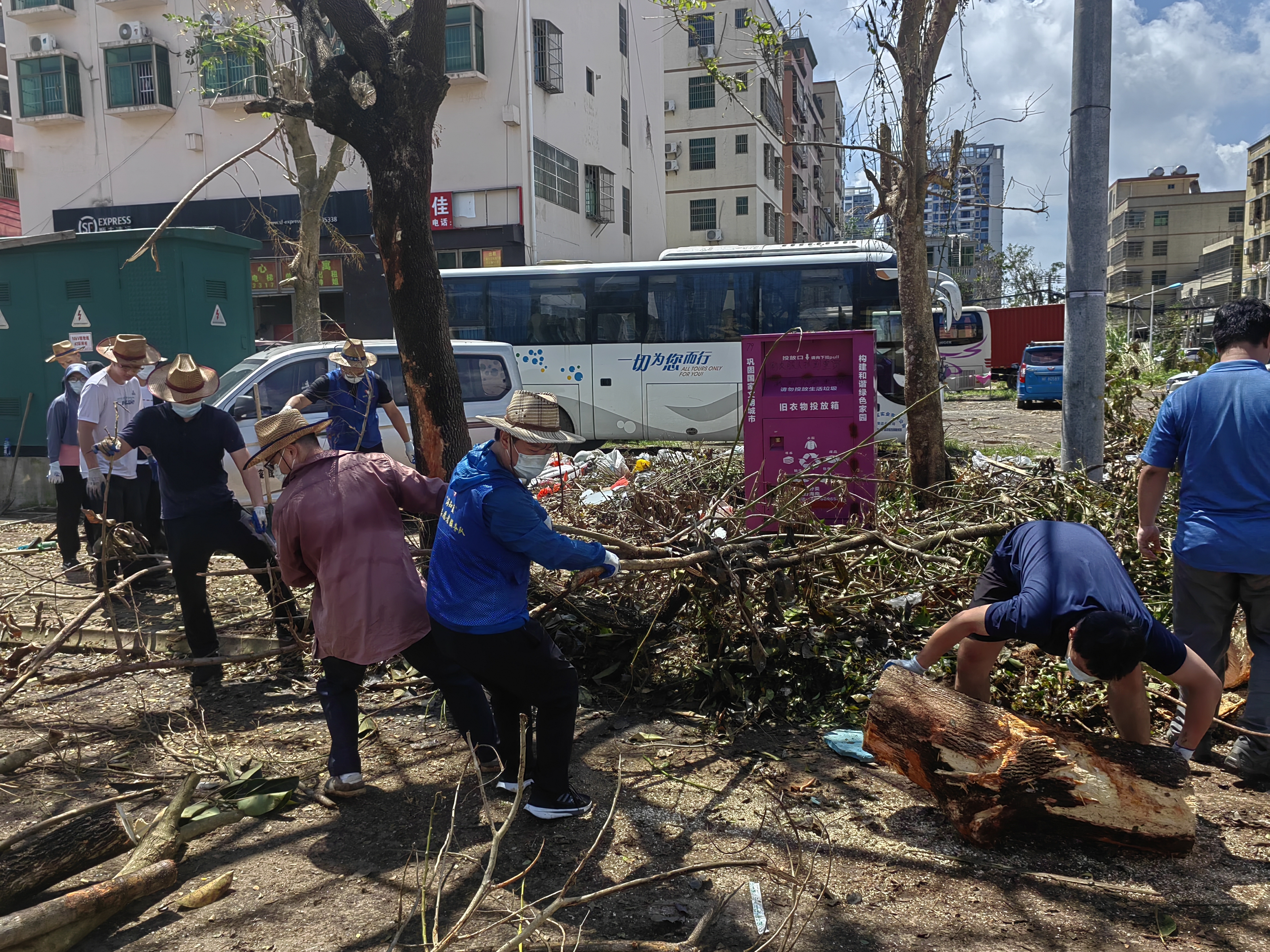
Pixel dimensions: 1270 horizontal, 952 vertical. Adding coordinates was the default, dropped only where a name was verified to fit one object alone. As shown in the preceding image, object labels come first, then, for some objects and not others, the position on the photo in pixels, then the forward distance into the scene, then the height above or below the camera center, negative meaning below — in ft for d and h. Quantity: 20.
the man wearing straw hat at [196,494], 16.90 -2.05
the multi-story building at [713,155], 136.98 +32.26
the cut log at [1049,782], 10.44 -4.72
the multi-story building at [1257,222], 197.88 +32.11
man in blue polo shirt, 12.23 -1.81
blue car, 75.20 -0.57
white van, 31.07 -0.04
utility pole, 20.35 +2.86
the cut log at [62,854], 9.56 -5.03
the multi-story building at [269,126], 70.74 +19.82
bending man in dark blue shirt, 9.90 -2.91
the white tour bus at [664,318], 47.03 +2.86
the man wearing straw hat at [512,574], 11.28 -2.45
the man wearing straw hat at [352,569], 12.26 -2.53
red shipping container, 108.17 +4.35
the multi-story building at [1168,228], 274.57 +40.44
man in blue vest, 22.68 -0.44
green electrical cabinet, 36.47 +3.32
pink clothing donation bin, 22.50 -0.84
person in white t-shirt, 23.36 -0.94
